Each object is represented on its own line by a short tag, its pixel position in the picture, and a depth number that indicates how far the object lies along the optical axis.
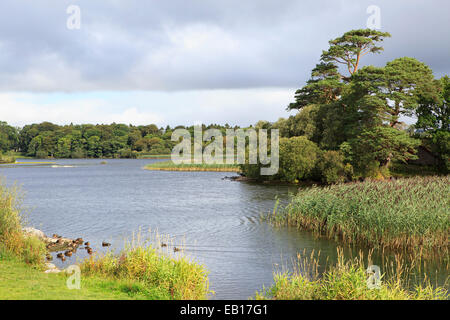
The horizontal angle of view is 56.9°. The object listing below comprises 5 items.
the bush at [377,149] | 40.66
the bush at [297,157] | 45.78
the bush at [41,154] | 141.88
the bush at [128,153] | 142.77
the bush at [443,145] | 43.22
